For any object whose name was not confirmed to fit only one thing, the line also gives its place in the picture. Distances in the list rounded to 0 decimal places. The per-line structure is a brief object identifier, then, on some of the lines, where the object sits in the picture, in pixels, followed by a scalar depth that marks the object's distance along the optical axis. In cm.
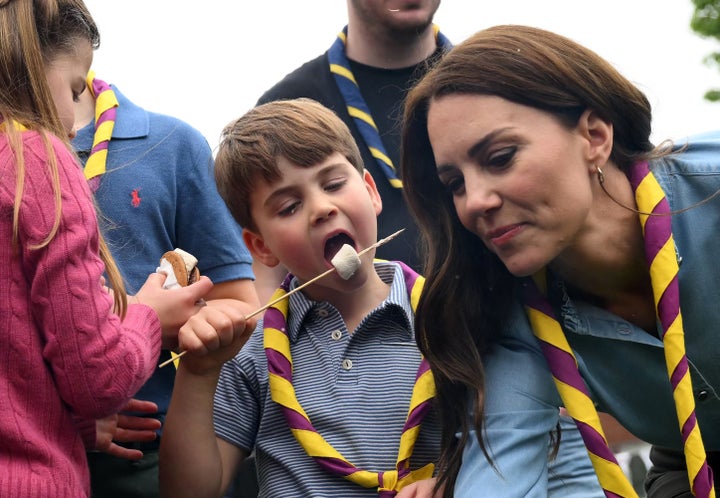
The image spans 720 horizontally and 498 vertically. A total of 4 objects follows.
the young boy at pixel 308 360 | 301
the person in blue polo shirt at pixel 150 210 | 316
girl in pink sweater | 233
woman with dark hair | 272
